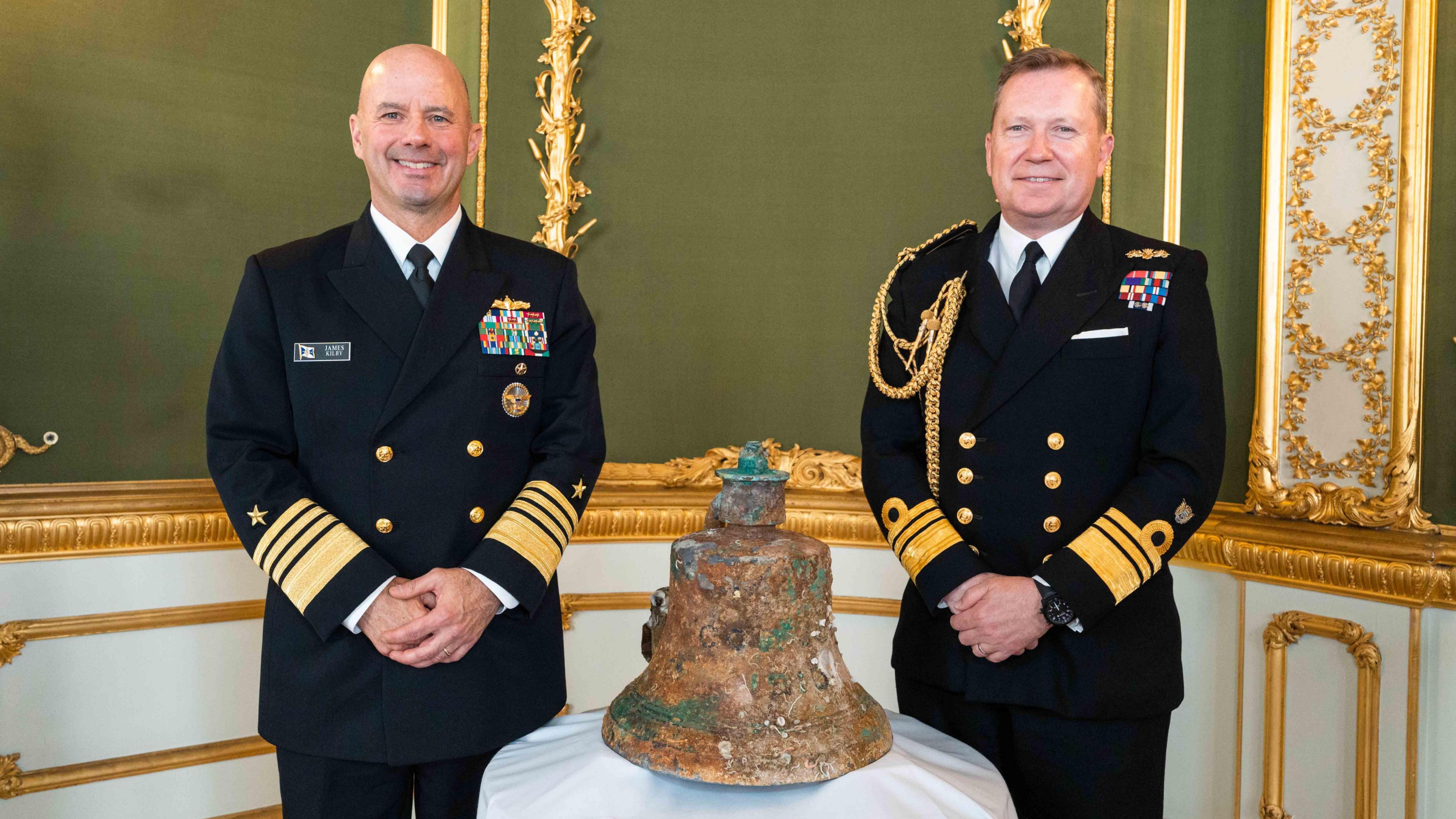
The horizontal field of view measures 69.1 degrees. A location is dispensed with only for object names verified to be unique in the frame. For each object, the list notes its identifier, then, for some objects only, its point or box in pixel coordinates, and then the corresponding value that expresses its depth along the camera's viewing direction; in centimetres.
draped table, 110
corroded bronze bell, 111
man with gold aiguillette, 147
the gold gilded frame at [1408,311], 218
